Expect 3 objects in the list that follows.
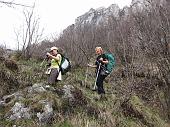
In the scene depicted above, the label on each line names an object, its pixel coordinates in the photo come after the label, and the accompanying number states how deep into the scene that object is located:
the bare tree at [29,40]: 6.29
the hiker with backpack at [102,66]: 3.97
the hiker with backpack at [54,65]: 3.64
